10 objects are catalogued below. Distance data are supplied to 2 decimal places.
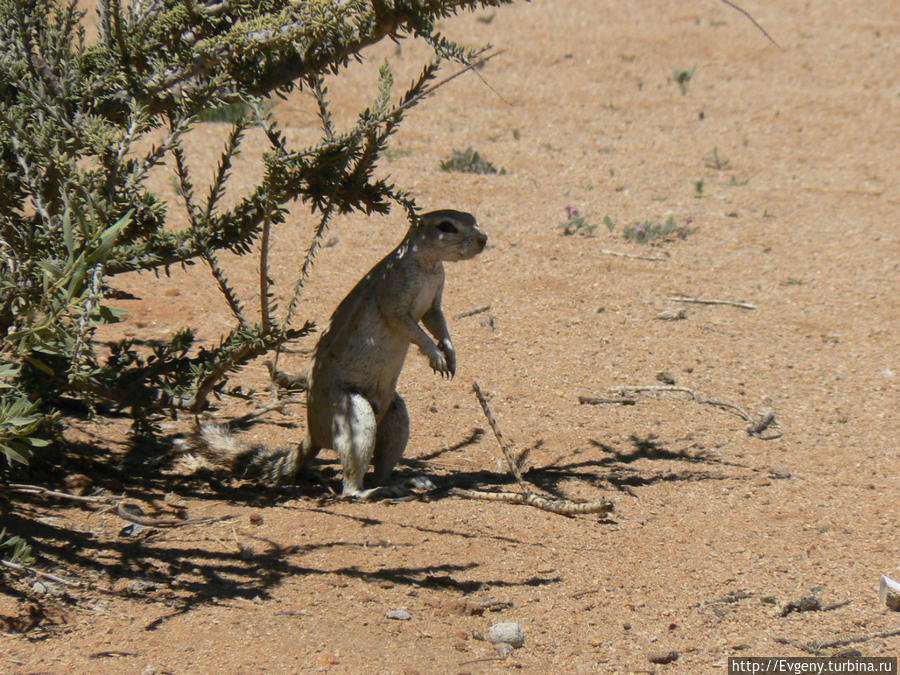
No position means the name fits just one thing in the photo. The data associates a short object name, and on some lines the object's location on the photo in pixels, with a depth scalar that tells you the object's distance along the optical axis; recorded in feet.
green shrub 22.89
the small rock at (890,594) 24.09
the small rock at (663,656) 22.24
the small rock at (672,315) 45.96
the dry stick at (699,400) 35.83
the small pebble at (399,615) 23.26
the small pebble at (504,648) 22.24
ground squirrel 30.60
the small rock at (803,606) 24.38
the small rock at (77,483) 28.27
